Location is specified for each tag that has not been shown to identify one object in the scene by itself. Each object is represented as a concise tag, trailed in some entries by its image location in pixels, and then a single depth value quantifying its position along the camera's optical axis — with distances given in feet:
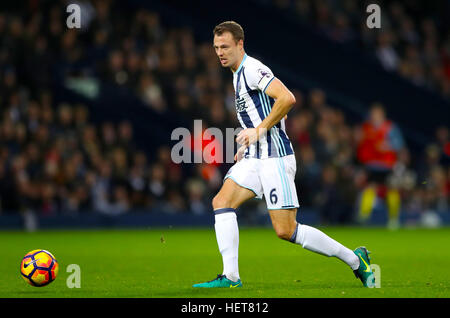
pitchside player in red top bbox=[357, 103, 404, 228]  107.34
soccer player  47.91
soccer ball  47.96
